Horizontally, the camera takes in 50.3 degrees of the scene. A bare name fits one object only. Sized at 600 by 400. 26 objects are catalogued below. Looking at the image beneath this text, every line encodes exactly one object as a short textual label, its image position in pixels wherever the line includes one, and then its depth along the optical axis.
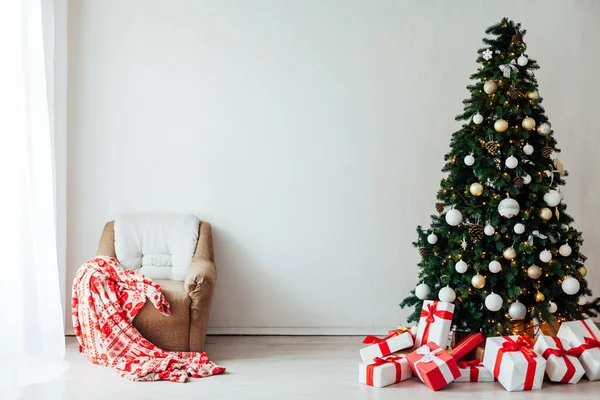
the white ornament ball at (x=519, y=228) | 3.77
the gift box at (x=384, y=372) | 3.55
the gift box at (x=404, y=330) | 4.02
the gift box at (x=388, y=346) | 3.85
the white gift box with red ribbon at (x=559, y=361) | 3.58
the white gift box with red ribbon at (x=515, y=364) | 3.48
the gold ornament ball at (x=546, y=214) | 3.81
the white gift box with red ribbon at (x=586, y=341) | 3.68
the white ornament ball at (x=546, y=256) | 3.76
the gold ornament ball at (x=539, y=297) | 3.80
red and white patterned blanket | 3.85
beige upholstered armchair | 4.41
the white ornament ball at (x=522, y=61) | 3.90
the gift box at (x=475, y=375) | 3.65
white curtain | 3.39
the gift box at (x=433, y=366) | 3.49
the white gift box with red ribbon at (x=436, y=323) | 3.83
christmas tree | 3.82
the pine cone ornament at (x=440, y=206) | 4.04
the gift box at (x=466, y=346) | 3.80
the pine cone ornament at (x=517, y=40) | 3.95
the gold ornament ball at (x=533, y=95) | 3.91
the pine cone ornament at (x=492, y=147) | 3.87
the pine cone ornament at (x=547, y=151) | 3.88
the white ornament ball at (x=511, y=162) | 3.80
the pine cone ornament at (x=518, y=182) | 3.83
